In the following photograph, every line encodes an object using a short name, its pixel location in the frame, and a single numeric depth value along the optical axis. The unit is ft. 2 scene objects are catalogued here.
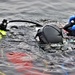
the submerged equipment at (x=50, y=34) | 38.40
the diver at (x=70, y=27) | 41.32
